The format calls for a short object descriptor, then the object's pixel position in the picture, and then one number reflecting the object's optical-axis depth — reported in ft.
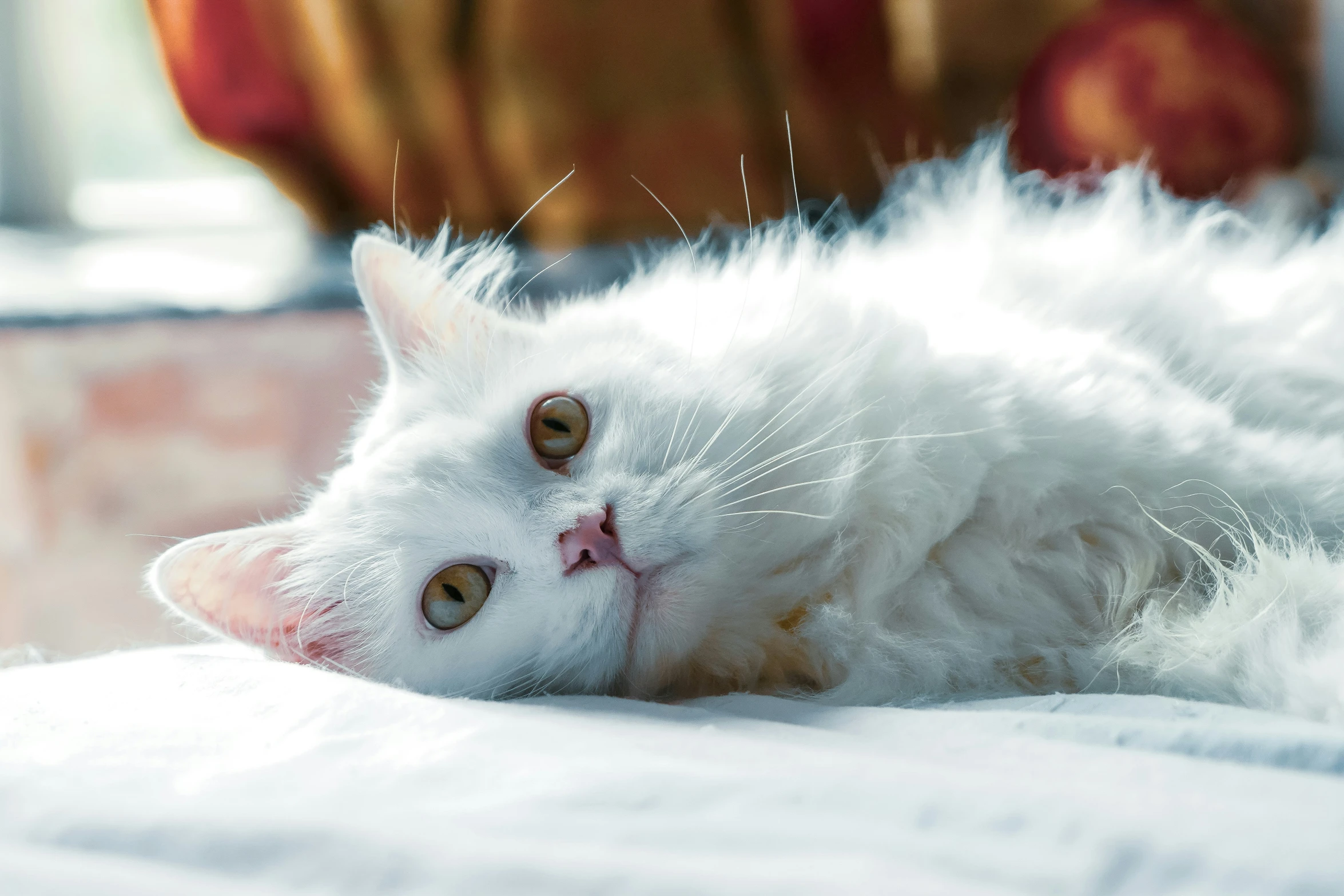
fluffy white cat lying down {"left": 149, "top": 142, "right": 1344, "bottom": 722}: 2.94
